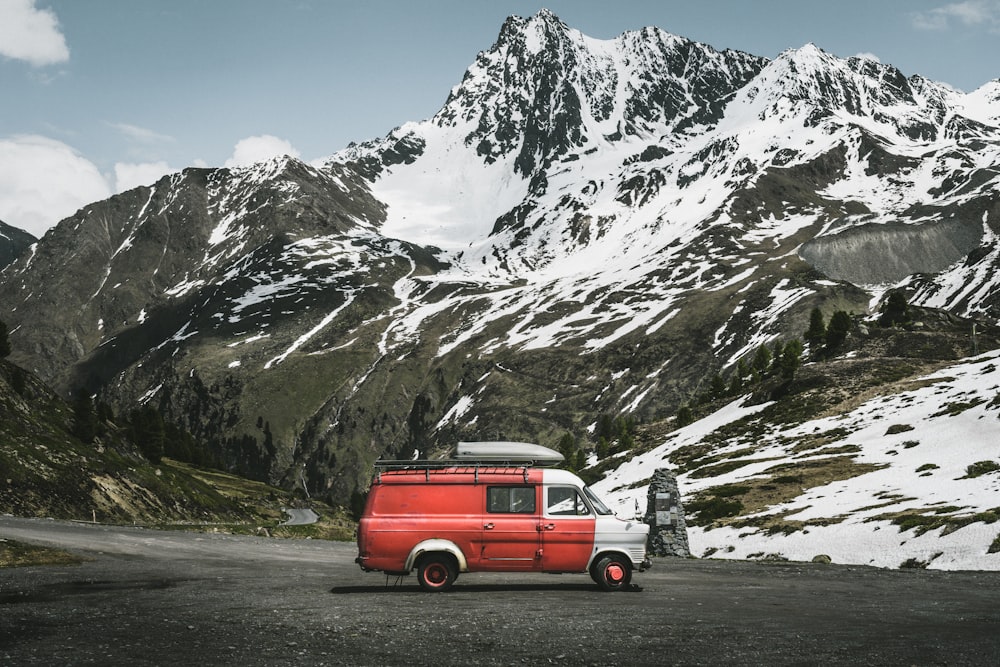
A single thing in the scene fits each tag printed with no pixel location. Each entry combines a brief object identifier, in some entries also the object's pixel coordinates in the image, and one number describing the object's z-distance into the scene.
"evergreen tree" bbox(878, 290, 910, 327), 142.62
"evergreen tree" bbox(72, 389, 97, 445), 79.25
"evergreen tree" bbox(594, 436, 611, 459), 163.12
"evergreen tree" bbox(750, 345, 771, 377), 165.75
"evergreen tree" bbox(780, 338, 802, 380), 129.12
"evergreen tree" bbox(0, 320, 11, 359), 80.75
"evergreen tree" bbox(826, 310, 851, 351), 143.12
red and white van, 24.12
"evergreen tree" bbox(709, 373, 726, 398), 168.01
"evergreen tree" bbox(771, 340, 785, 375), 150.76
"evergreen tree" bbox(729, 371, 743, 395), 156.77
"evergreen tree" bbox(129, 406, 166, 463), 128.50
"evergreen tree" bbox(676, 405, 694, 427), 143.75
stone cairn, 45.84
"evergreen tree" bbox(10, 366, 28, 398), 77.06
